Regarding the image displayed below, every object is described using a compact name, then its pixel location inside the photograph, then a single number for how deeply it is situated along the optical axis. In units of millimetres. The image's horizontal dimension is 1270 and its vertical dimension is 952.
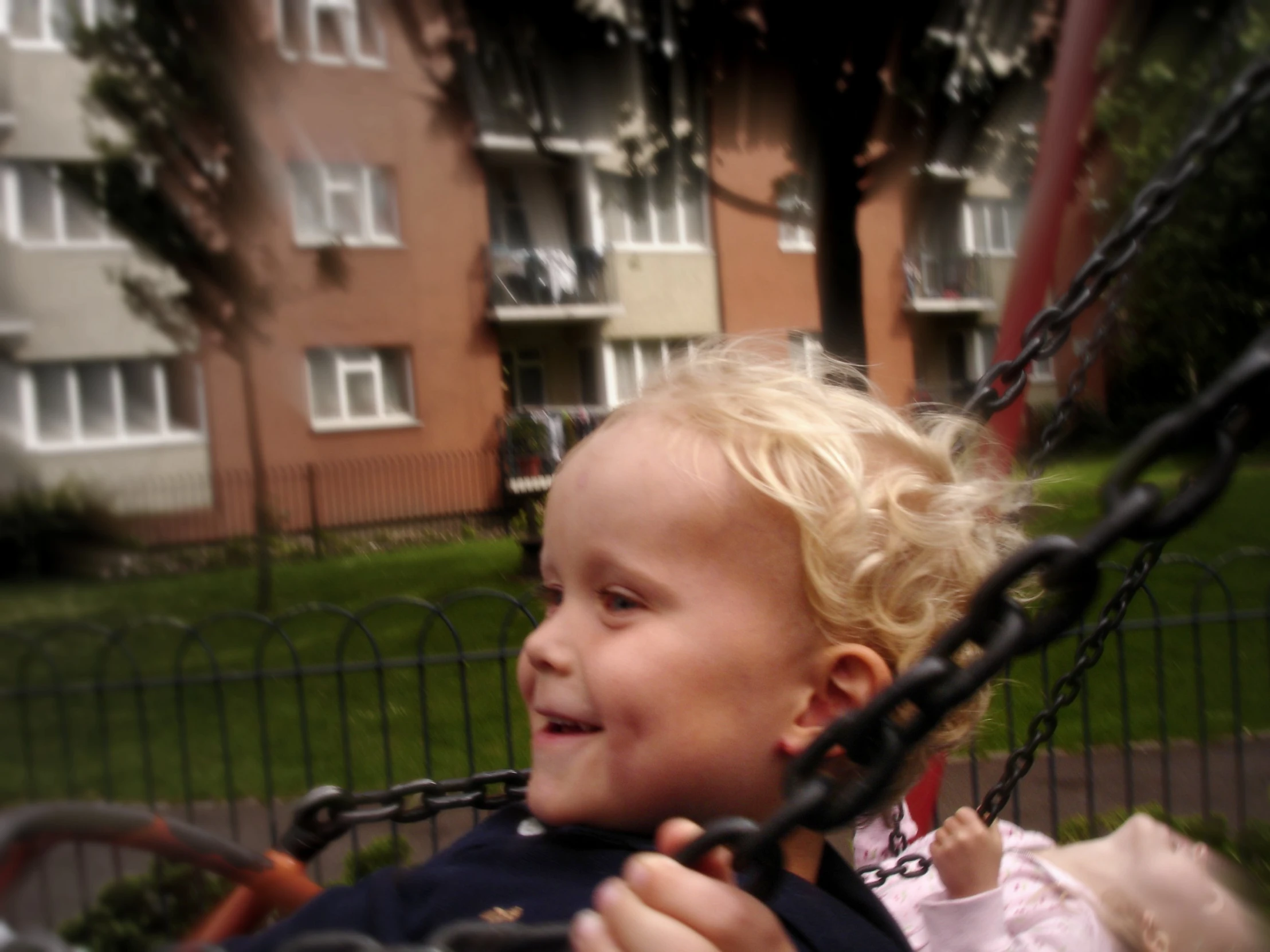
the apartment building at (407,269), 7328
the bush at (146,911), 2627
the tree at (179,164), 6223
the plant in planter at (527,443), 7215
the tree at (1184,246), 8203
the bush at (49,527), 6785
